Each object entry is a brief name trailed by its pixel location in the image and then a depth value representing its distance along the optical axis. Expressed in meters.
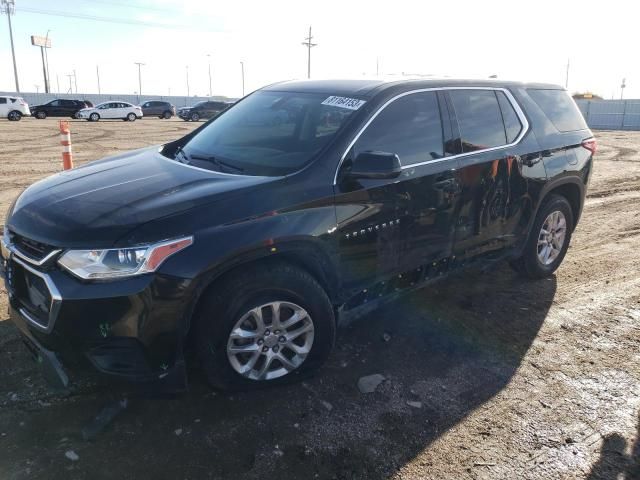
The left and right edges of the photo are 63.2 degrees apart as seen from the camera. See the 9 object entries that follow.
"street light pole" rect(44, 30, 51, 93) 76.88
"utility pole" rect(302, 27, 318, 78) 72.75
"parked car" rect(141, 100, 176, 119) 41.28
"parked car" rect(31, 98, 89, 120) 35.41
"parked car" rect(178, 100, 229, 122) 36.94
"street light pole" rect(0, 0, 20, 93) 57.79
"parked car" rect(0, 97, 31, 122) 31.11
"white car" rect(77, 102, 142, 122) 34.69
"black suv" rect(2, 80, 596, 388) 2.61
